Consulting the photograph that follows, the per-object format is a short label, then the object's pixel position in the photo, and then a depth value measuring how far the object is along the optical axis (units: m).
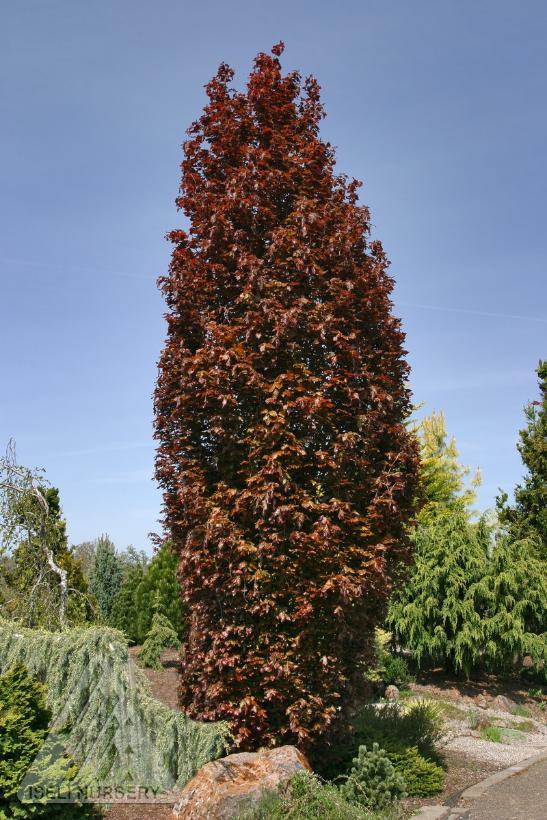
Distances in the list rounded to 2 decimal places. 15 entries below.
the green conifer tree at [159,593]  17.20
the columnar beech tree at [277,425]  6.56
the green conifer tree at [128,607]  19.08
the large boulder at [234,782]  5.64
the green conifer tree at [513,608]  14.46
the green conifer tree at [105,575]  24.30
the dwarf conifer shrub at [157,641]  15.89
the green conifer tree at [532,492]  19.05
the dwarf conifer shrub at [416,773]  7.67
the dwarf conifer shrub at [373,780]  6.84
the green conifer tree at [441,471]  24.56
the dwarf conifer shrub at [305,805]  5.65
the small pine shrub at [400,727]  8.10
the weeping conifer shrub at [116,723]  6.47
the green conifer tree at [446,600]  14.45
